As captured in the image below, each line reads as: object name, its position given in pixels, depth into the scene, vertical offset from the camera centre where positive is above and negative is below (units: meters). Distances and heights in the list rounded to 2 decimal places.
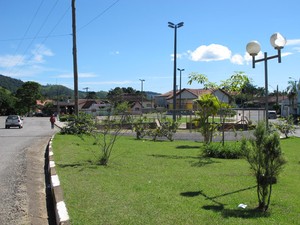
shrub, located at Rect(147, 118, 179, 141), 22.42 -1.08
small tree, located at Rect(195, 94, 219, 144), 15.65 -0.03
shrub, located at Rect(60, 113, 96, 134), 21.54 -0.76
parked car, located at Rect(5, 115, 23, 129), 40.81 -1.07
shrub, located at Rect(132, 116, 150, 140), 22.88 -0.99
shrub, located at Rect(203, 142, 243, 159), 12.77 -1.31
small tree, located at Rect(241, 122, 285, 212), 5.62 -0.70
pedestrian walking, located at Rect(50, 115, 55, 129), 37.63 -0.80
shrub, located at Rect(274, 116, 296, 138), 24.02 -0.98
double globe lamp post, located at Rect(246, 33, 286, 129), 9.86 +1.63
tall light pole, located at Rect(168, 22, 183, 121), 34.89 +6.08
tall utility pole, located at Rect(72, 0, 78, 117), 26.50 +3.68
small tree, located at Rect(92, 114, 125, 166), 10.68 -0.39
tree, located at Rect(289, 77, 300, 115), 66.76 +3.31
